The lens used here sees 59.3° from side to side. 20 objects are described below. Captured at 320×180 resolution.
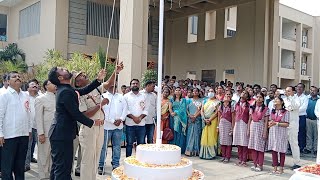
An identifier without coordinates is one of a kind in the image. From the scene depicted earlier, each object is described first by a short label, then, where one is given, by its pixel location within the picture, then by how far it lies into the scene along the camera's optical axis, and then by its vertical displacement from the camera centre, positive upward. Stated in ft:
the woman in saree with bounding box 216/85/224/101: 22.41 -0.08
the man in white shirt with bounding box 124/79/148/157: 18.68 -1.78
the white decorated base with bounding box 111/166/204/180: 9.70 -3.04
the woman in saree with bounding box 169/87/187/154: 21.88 -1.96
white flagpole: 10.44 +1.12
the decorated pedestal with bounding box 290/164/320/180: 11.60 -3.34
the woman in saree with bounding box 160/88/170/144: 21.86 -1.41
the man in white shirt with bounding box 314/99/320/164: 21.66 -1.27
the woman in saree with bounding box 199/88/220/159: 21.25 -2.90
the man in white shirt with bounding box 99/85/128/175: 16.99 -2.37
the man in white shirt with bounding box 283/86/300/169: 19.40 -2.28
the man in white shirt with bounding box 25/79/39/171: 17.57 -0.78
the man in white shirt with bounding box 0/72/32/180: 13.09 -1.93
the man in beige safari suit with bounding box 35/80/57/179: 14.54 -1.80
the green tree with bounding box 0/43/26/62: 51.19 +6.16
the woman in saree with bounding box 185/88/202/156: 21.84 -2.63
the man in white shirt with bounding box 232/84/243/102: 24.90 -0.05
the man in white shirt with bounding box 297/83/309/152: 23.51 -2.05
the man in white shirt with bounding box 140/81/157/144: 20.80 -1.31
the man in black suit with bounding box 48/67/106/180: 10.80 -1.32
